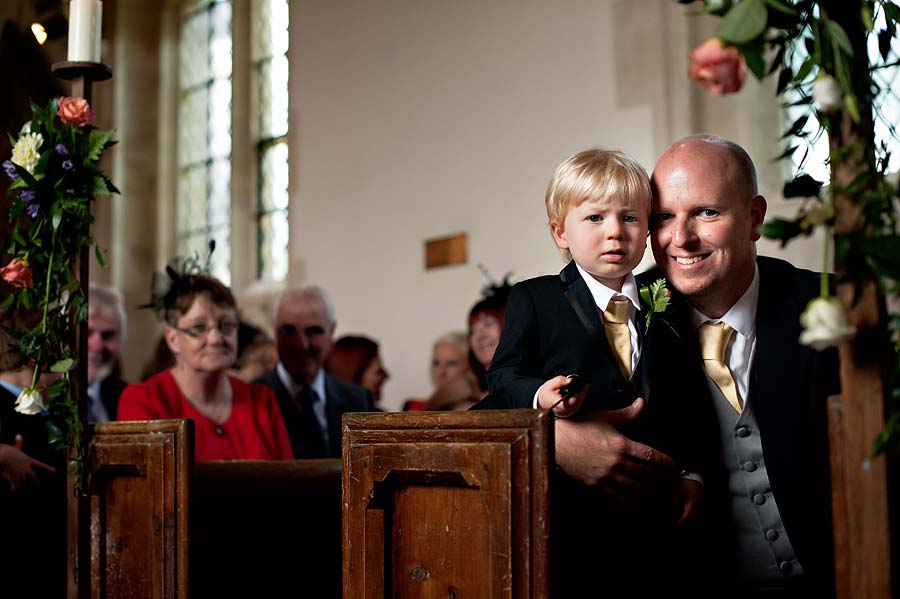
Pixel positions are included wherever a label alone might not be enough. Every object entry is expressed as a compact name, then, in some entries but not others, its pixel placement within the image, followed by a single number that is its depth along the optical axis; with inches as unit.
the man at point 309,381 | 226.4
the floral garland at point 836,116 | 79.3
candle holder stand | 140.1
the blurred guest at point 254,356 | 290.0
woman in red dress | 186.4
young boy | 109.0
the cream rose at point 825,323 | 77.9
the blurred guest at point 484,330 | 226.7
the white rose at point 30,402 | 139.1
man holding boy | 108.3
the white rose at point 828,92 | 81.8
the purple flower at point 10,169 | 142.6
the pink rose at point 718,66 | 81.3
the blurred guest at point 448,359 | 286.5
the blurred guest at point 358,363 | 289.9
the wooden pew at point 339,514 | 97.1
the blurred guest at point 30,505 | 149.8
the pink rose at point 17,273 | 142.5
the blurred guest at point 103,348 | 214.2
